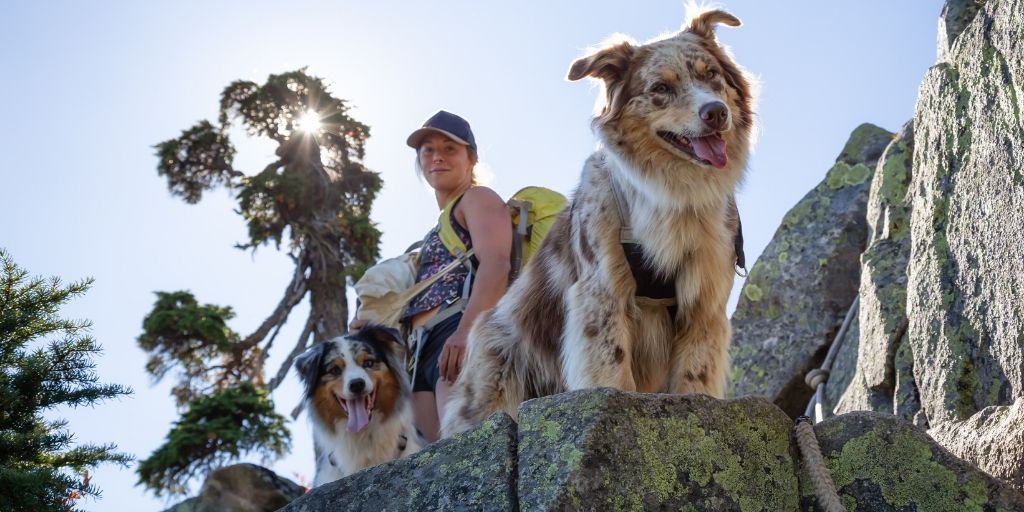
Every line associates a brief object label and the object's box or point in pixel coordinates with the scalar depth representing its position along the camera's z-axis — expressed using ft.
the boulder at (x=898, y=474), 10.87
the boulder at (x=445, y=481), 10.93
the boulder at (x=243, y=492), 18.79
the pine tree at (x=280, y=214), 48.93
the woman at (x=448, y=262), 18.29
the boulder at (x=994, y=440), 12.10
